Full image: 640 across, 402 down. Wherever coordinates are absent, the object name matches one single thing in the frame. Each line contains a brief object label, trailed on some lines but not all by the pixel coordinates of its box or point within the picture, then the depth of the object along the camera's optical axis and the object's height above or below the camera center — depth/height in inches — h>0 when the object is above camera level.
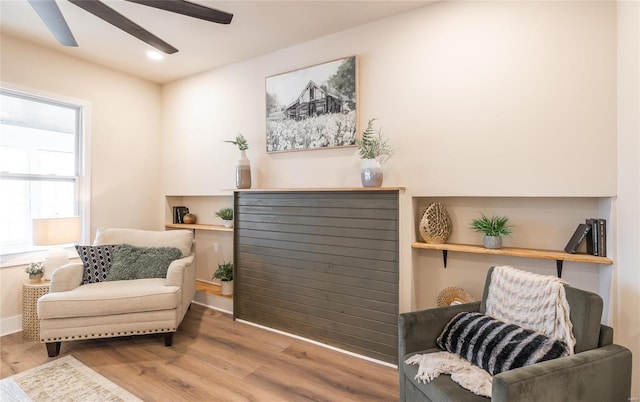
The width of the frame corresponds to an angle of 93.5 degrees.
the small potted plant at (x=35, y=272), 110.9 -26.5
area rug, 75.7 -49.4
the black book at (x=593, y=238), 74.0 -9.9
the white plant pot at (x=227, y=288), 133.7 -39.2
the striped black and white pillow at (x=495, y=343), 53.0 -27.4
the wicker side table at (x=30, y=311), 106.4 -39.5
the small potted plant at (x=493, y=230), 83.6 -8.7
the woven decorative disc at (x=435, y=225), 91.6 -7.9
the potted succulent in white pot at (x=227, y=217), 135.9 -7.8
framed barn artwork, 104.9 +34.6
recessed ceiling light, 124.7 +61.5
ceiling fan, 70.1 +46.2
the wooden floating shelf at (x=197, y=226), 136.2 -12.9
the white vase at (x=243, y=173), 122.2 +10.8
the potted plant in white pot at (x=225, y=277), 133.8 -35.1
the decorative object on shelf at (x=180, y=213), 157.9 -6.9
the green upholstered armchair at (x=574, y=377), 44.4 -27.7
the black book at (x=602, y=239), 73.3 -9.8
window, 114.9 +15.1
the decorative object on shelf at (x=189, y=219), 154.3 -9.9
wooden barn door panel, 93.4 -23.1
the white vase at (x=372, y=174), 94.4 +8.0
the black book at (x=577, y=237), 75.0 -9.7
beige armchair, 92.1 -33.6
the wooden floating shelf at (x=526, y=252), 72.7 -14.2
